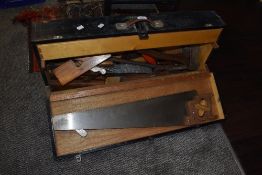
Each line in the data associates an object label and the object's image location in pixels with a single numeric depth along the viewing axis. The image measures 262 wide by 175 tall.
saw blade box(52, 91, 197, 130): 1.34
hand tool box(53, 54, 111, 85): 1.31
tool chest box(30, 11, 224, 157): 1.20
